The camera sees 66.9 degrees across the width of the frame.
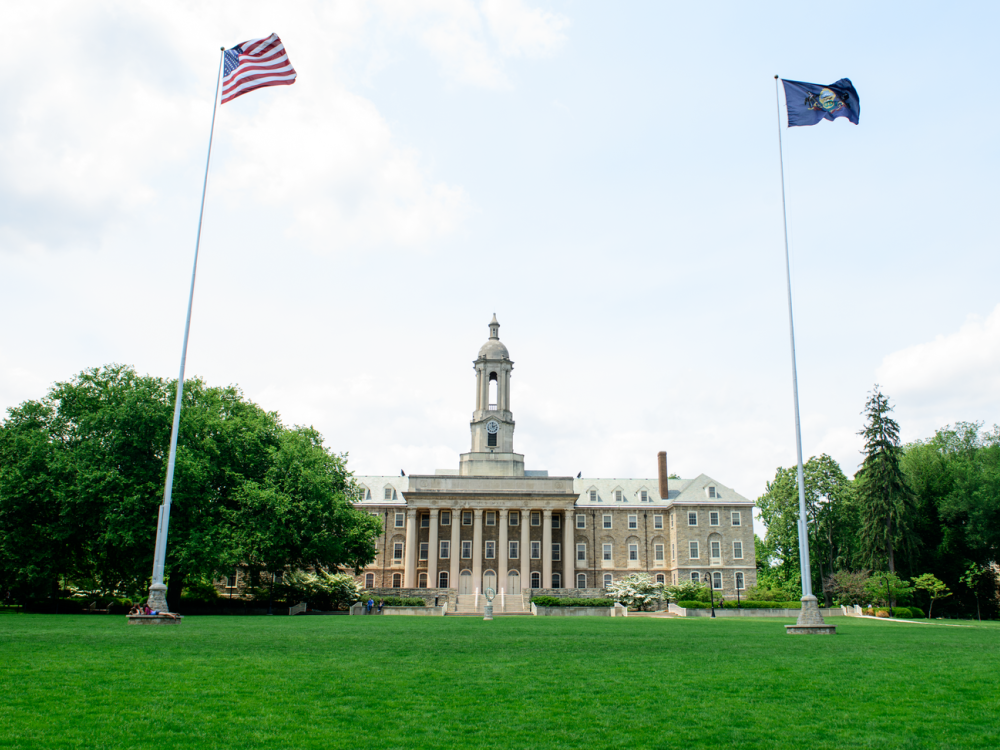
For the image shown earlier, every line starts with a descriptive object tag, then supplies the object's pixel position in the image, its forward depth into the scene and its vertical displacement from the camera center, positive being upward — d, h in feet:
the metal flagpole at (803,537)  91.76 +2.49
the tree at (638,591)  212.41 -10.24
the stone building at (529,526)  256.73 +9.29
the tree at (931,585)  185.88 -5.94
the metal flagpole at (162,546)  89.20 -0.03
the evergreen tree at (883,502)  198.70 +14.75
